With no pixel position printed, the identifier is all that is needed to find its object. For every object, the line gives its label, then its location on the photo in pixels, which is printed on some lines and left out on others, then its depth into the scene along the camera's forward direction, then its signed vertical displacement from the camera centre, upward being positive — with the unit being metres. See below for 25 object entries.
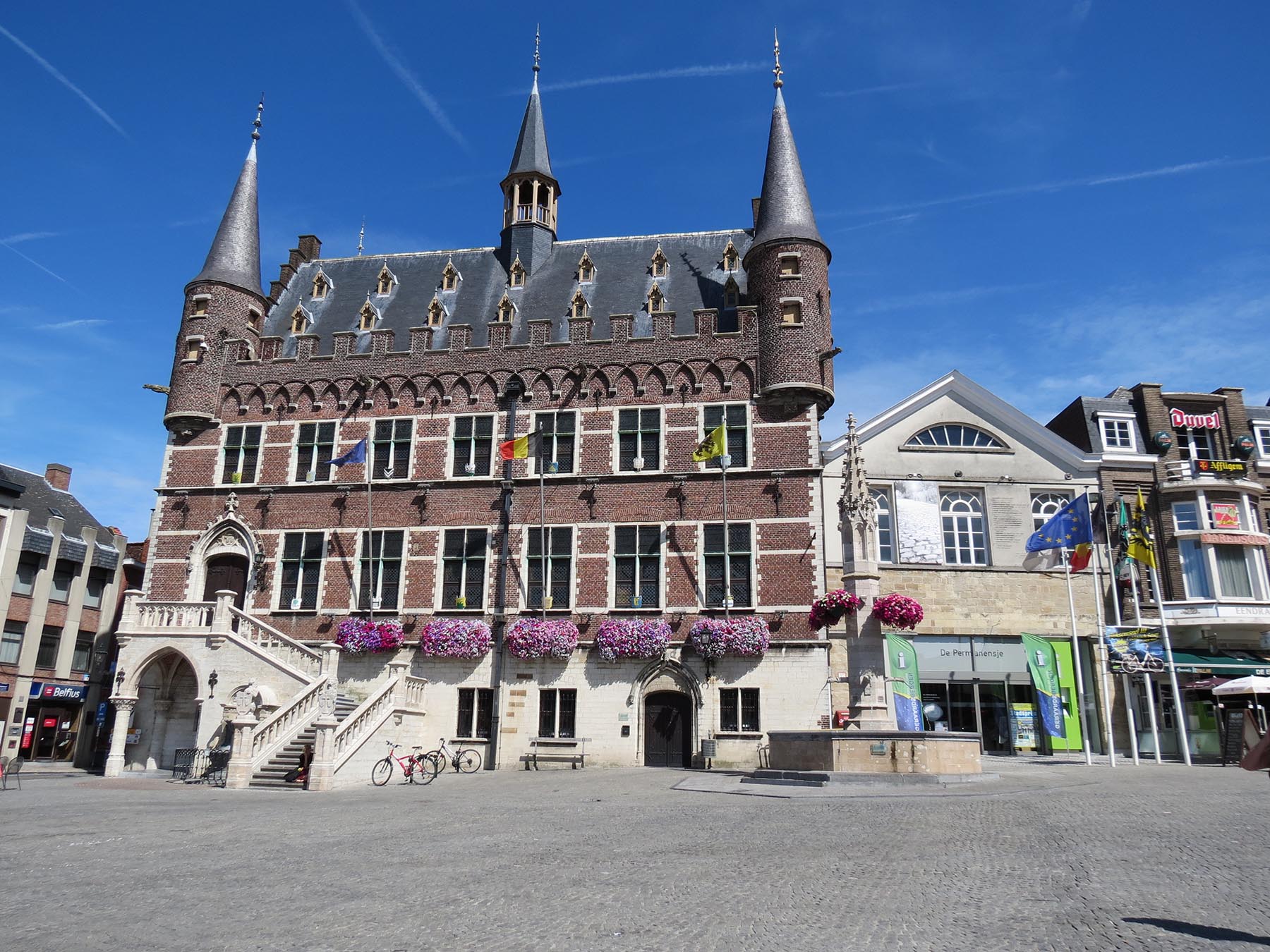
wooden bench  24.83 -0.55
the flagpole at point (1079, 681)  23.48 +1.25
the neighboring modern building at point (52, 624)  31.70 +3.40
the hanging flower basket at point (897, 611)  18.17 +2.30
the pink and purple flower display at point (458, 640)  25.50 +2.31
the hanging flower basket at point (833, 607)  18.86 +2.50
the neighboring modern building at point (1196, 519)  29.64 +7.13
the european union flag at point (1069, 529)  25.81 +5.63
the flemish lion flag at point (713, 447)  25.19 +7.48
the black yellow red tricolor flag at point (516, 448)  26.11 +7.64
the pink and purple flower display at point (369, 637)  25.94 +2.39
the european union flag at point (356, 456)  26.80 +7.56
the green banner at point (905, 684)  27.77 +1.42
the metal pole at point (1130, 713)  25.25 +0.56
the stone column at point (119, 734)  23.84 -0.32
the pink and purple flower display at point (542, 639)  25.20 +2.33
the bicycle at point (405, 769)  20.91 -0.98
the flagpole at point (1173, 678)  25.50 +1.58
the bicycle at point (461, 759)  24.14 -0.87
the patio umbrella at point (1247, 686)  24.67 +1.28
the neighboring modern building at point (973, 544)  29.25 +6.01
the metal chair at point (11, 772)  19.17 -1.17
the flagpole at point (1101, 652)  26.20 +2.47
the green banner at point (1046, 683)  27.47 +1.46
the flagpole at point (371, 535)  26.95 +5.43
